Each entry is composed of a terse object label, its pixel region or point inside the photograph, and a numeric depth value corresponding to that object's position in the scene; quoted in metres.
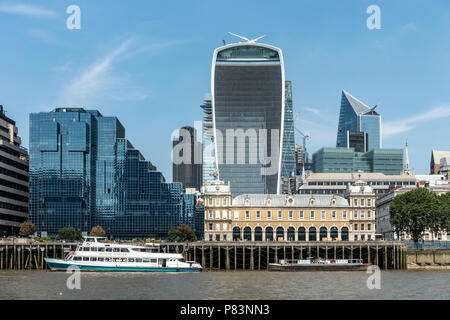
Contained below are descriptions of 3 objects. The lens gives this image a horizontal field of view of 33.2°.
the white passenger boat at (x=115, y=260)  143.62
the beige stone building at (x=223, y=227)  198.38
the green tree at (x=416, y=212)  181.50
